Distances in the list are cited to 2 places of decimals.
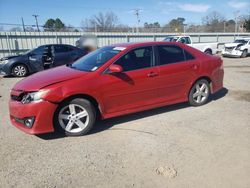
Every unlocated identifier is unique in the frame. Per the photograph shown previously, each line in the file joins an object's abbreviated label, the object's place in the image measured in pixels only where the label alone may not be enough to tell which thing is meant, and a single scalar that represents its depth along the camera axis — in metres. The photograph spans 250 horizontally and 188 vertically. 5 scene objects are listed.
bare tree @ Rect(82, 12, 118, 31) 35.89
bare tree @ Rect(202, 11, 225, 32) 36.82
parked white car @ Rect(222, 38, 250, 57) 14.90
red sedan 3.32
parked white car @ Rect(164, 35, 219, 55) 13.93
